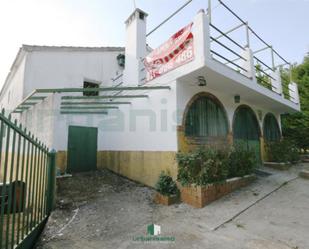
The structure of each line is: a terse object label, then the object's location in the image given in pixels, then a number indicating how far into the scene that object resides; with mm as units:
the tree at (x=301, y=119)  13266
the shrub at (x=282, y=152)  10347
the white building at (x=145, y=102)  6750
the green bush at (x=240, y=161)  6785
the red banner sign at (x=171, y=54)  6367
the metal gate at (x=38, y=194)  2568
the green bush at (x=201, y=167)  5745
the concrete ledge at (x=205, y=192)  5523
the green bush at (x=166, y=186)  6023
